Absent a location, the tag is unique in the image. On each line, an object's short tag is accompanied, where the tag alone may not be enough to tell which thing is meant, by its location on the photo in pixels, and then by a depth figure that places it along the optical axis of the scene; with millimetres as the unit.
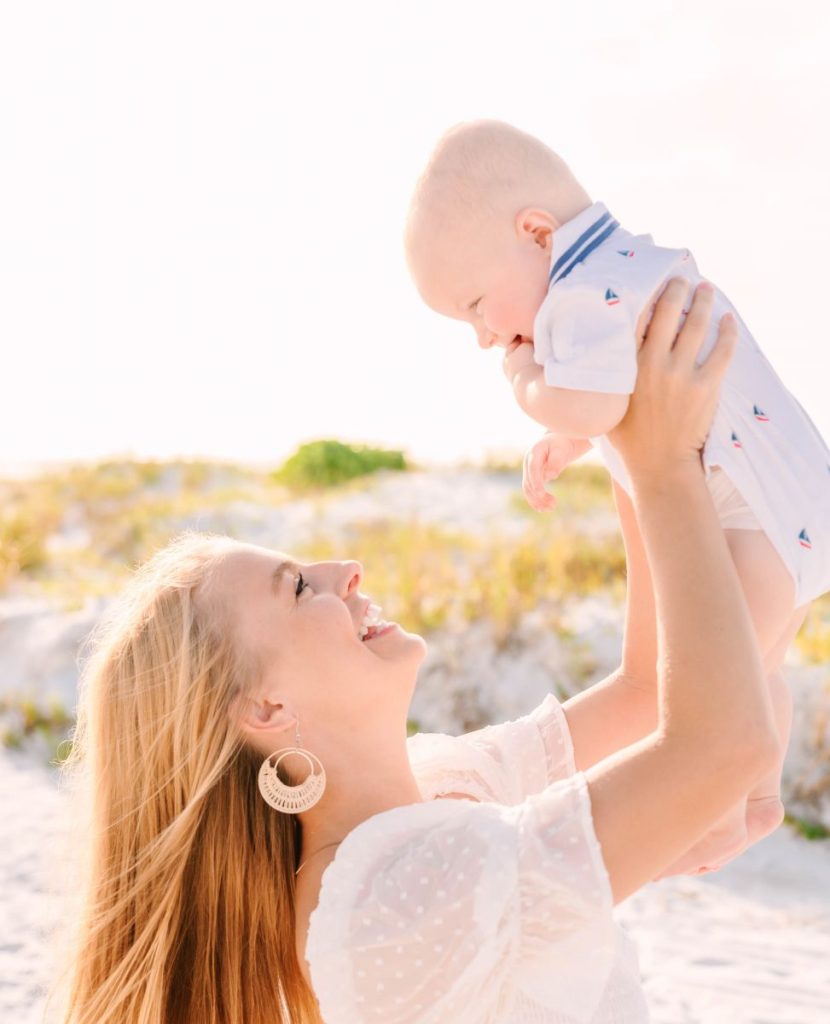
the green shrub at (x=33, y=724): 7770
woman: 1778
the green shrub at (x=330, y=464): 16328
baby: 2018
